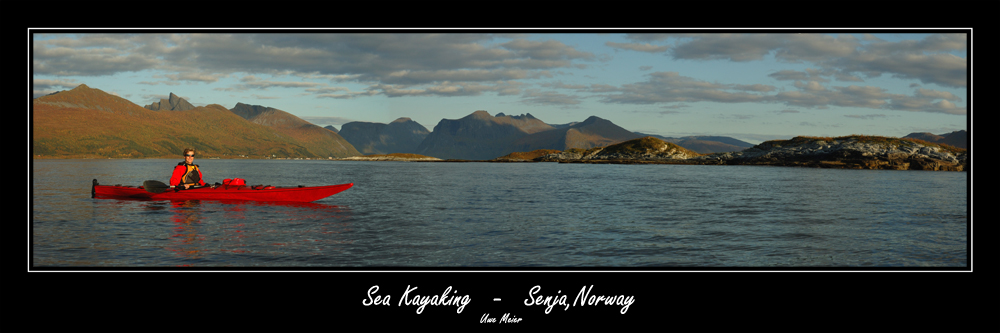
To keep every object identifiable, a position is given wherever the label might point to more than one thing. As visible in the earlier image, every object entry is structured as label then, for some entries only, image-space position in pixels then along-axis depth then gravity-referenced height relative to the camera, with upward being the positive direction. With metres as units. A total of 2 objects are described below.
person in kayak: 32.66 -0.69
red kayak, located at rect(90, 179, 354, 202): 33.25 -1.89
